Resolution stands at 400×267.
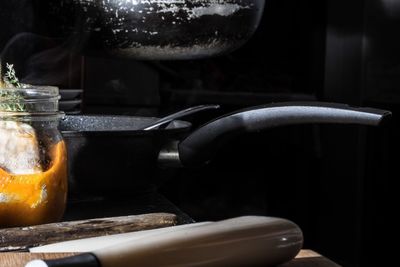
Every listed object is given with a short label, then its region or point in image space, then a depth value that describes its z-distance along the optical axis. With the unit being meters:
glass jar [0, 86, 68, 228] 0.88
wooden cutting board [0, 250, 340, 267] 0.70
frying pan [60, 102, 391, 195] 0.94
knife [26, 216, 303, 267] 0.67
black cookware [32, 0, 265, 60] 1.29
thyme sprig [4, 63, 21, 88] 0.94
